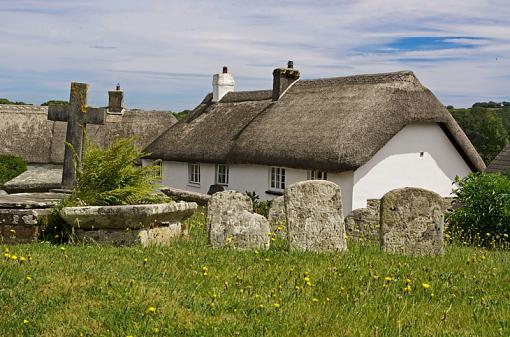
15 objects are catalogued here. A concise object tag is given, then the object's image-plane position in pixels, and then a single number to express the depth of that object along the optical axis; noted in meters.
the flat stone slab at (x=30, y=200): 8.85
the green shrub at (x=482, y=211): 12.69
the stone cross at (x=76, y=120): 10.78
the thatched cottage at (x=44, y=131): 35.38
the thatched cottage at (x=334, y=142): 21.31
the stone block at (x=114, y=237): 8.54
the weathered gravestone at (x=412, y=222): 8.95
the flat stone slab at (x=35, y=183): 12.13
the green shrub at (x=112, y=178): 8.86
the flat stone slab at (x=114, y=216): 8.27
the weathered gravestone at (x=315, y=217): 8.79
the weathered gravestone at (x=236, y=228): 8.84
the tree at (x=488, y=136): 46.81
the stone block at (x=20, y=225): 8.73
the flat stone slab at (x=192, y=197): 17.30
